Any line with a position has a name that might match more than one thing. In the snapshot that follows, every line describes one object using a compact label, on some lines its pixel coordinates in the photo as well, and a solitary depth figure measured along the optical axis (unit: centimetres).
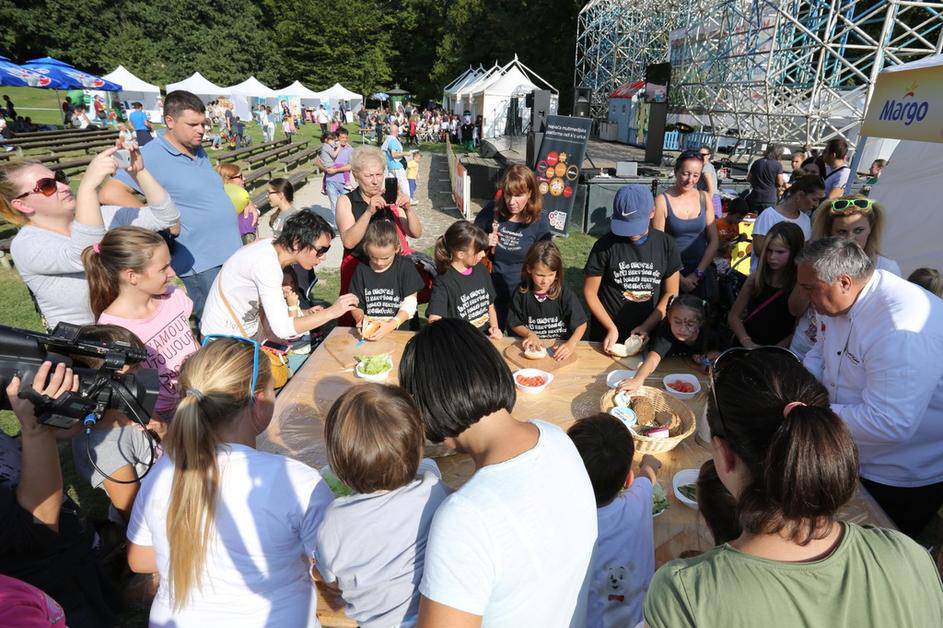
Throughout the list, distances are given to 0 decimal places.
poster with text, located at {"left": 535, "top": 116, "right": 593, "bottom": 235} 921
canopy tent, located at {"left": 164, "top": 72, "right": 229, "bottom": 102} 2772
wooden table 202
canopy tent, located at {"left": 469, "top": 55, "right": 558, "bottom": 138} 2259
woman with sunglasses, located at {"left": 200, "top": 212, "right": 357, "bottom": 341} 316
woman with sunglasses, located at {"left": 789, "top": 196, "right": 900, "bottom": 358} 327
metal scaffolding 1411
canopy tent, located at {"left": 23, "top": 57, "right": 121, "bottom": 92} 2052
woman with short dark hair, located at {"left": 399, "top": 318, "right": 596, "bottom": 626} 116
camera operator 174
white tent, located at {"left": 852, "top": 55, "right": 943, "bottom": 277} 453
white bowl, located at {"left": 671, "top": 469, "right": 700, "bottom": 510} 215
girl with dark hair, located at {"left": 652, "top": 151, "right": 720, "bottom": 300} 463
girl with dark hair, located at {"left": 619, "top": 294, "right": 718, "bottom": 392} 326
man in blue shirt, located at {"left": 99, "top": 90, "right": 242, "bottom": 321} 390
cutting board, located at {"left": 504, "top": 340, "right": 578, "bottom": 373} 331
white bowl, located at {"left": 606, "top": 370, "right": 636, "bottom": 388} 305
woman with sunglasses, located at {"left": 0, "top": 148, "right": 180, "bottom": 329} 287
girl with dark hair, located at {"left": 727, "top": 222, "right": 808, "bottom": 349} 342
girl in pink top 263
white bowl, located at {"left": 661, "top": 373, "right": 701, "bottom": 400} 295
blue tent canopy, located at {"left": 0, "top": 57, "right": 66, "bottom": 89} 1795
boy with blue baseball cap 360
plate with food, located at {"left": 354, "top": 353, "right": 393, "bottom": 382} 310
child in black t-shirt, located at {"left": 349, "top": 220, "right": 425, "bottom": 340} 376
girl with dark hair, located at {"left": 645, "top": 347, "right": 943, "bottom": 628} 107
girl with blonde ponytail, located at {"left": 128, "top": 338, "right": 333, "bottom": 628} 154
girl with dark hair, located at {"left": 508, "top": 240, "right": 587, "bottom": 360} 357
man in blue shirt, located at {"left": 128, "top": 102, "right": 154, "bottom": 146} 1773
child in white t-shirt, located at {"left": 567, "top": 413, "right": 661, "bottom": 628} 170
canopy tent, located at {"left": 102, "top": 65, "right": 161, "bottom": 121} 2734
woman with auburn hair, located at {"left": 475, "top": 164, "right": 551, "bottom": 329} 432
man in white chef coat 205
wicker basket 238
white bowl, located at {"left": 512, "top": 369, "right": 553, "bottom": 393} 298
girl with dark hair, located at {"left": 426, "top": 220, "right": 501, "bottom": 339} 366
